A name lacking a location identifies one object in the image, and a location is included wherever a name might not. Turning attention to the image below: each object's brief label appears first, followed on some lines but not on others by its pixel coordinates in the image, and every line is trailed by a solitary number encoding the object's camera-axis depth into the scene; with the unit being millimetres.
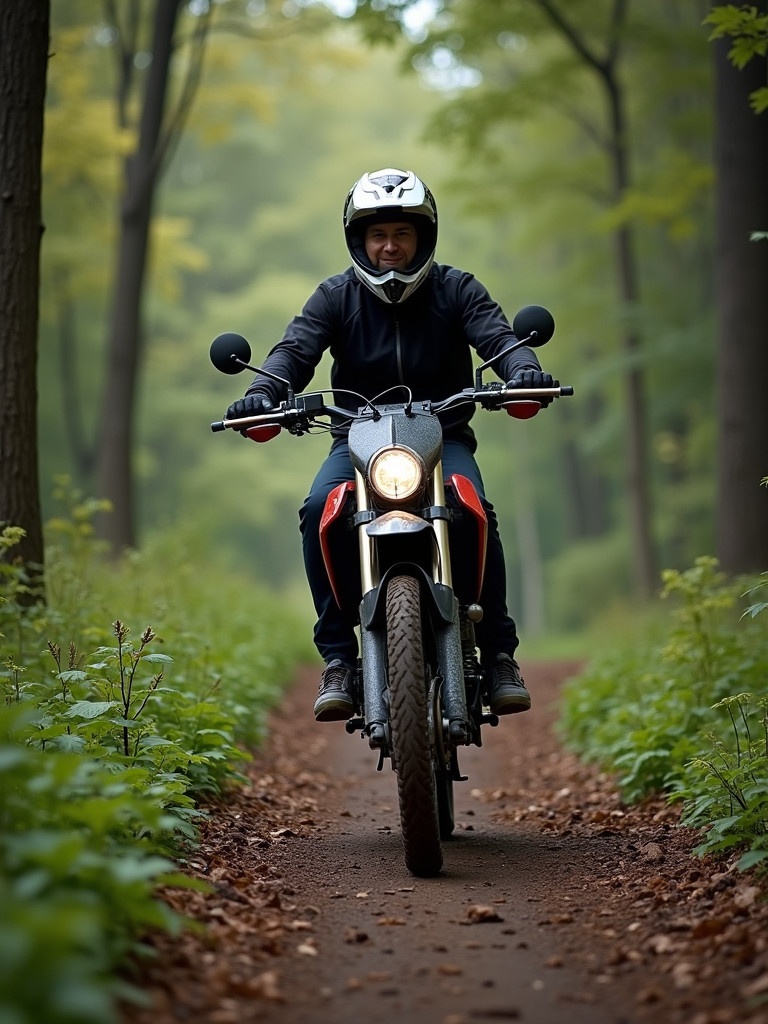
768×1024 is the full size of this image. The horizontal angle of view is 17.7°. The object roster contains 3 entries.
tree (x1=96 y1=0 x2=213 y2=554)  29641
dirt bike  8930
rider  10469
